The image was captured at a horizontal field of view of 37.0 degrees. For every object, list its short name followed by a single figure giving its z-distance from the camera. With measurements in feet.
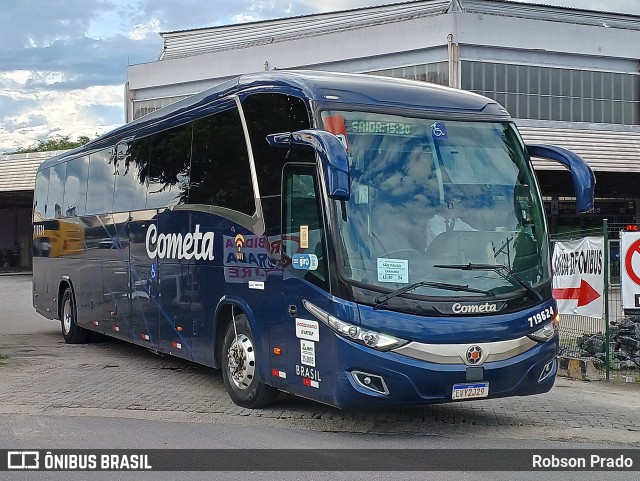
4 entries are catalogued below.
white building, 132.87
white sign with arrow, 42.42
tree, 322.61
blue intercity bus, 27.99
